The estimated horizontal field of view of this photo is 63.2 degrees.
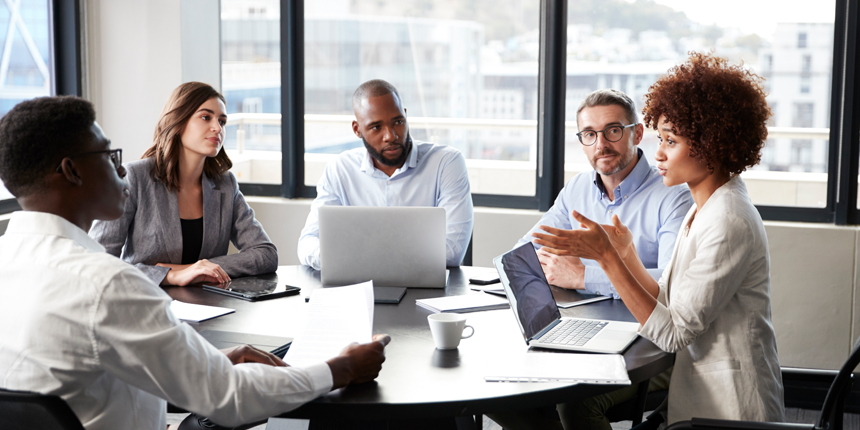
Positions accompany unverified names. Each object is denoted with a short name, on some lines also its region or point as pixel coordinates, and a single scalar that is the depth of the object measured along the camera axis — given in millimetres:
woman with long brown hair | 2316
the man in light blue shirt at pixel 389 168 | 2768
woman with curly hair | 1523
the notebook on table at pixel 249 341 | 1478
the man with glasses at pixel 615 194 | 2204
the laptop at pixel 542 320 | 1548
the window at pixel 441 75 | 3846
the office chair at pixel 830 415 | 1309
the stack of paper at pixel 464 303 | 1870
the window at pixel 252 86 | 4133
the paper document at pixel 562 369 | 1331
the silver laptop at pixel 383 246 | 1999
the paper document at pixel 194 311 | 1762
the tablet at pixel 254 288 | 1998
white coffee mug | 1490
